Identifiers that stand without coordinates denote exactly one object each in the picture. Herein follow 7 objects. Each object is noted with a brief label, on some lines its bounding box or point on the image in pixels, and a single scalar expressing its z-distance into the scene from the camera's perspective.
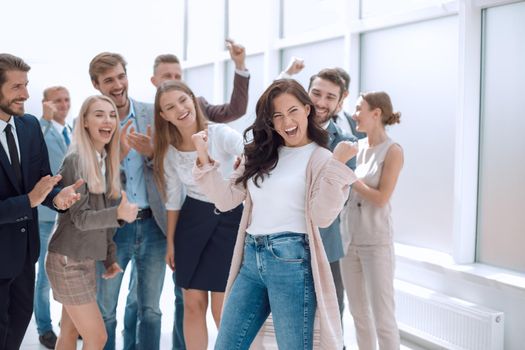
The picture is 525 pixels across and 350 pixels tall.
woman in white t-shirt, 2.48
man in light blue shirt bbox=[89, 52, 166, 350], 3.42
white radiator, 3.95
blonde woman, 3.08
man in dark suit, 2.94
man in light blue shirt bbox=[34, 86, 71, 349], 4.44
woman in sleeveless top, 3.58
